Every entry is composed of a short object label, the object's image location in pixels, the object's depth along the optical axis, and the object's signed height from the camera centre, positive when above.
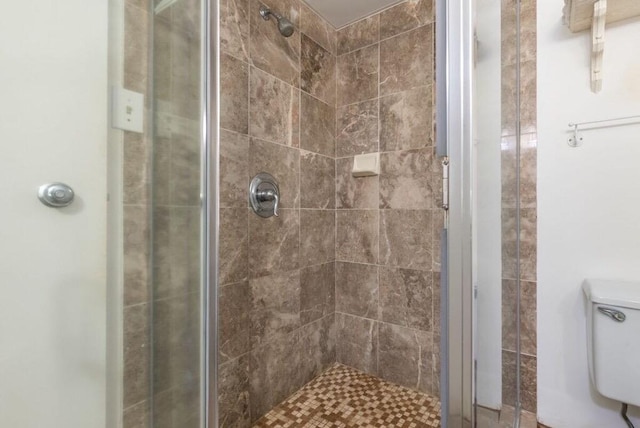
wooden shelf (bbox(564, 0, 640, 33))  1.02 +0.74
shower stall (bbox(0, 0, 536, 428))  0.65 -0.01
